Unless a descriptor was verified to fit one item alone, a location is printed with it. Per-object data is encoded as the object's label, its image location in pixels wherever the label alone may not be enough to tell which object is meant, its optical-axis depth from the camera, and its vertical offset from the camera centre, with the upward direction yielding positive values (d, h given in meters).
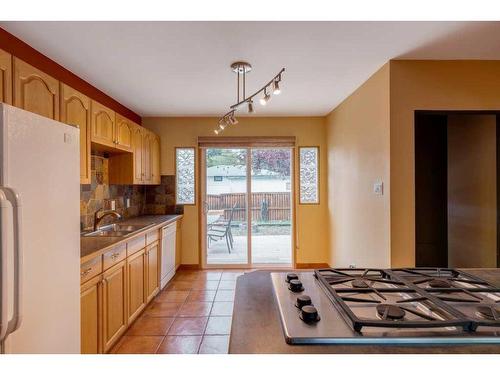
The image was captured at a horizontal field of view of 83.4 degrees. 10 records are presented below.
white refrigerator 1.07 -0.21
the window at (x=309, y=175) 4.52 +0.19
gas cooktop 0.74 -0.39
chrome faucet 2.71 -0.30
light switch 2.51 -0.01
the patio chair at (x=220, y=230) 4.61 -0.71
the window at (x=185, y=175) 4.52 +0.20
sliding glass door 4.55 -0.25
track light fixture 2.25 +1.04
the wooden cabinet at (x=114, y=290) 1.90 -0.85
